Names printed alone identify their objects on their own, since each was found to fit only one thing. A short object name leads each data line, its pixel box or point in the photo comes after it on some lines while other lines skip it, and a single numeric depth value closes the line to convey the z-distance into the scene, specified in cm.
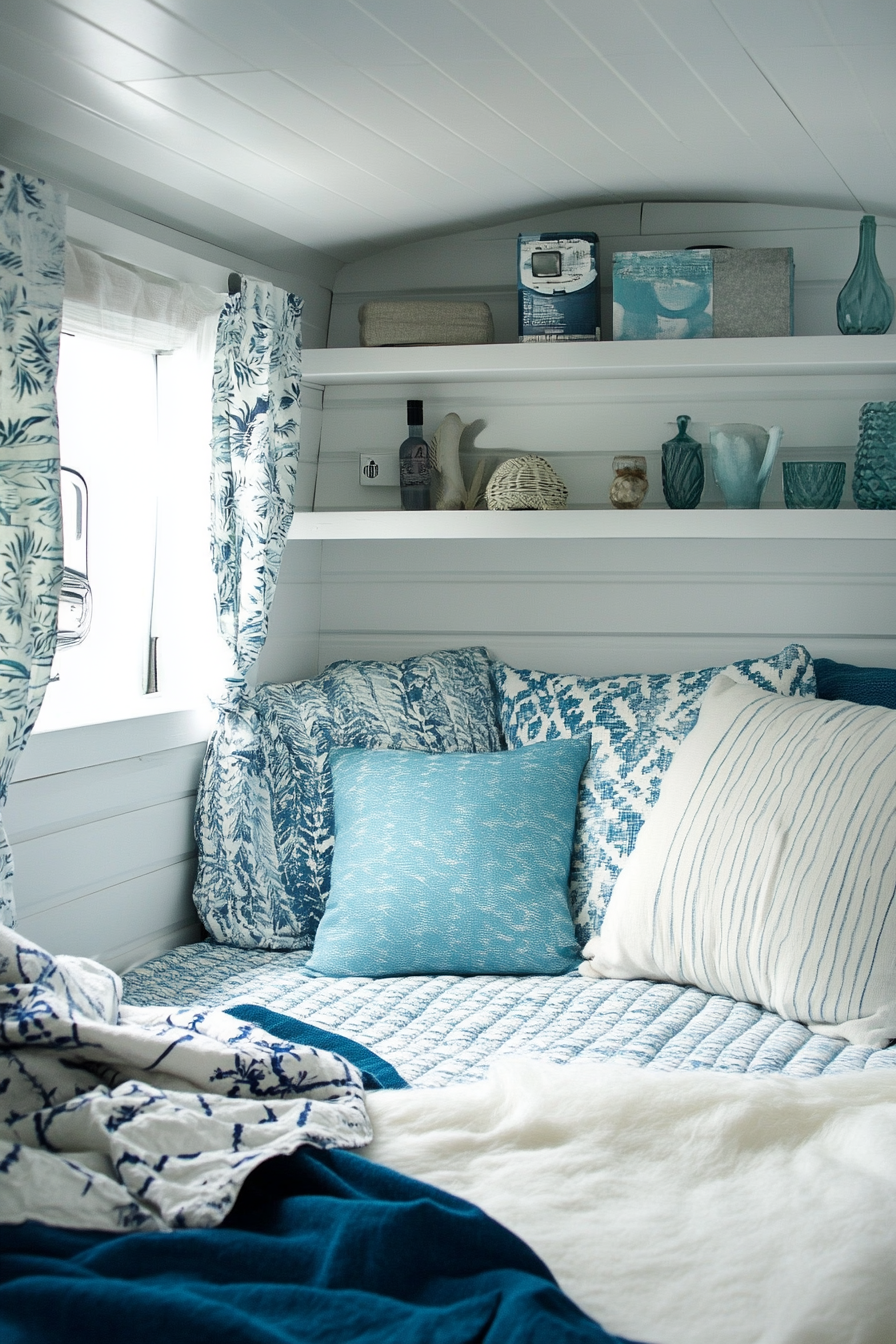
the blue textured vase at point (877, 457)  247
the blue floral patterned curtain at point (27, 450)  181
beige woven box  274
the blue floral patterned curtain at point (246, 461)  252
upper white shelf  248
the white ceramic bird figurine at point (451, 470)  281
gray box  254
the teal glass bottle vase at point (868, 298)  246
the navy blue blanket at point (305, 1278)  98
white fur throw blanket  108
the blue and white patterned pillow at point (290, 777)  250
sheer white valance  211
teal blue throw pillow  225
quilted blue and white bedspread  182
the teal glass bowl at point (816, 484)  252
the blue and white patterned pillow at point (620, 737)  239
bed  118
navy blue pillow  240
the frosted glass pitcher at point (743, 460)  255
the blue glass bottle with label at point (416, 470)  281
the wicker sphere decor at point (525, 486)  266
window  238
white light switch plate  297
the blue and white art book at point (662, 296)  257
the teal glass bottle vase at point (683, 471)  262
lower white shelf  247
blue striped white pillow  196
